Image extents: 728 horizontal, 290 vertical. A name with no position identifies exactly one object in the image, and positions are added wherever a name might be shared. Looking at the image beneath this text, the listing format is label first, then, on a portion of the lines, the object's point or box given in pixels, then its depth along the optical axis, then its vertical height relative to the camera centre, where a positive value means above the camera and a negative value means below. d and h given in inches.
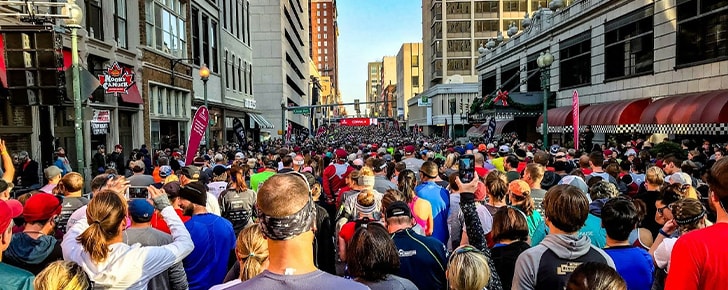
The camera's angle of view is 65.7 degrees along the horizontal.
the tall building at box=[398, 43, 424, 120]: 6058.1 +574.5
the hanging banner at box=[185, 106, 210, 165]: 502.6 -4.0
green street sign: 1582.9 +44.0
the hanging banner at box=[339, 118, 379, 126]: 4398.4 +29.4
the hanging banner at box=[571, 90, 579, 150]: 664.7 +10.5
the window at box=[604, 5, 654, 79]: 936.9 +137.4
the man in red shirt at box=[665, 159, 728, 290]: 110.6 -26.5
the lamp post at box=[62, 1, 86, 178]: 489.9 +33.3
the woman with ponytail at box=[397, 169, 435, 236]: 243.6 -37.8
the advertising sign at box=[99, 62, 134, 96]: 721.6 +61.5
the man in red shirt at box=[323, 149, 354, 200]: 394.9 -39.1
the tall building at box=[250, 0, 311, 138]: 2431.1 +298.6
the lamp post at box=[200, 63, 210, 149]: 805.3 +76.2
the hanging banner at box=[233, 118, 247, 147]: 989.2 -10.4
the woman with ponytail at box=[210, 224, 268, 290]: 148.4 -34.0
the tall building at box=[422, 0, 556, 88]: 3577.8 +621.1
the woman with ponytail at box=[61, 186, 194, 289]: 148.6 -33.8
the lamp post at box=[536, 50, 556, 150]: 708.7 +66.7
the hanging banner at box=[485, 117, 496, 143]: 1036.5 -8.9
